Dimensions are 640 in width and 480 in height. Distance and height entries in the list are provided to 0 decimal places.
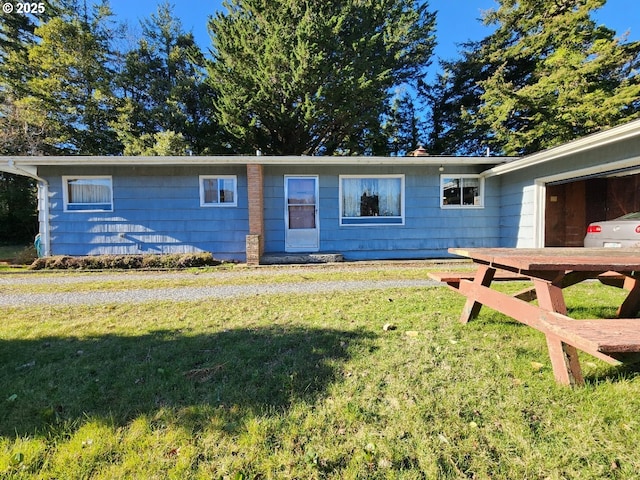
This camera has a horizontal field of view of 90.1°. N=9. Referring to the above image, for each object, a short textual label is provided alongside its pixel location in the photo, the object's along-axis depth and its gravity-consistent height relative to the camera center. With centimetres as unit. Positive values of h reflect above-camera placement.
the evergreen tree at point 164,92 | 1719 +770
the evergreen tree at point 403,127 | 2073 +650
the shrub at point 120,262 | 777 -85
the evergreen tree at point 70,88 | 1631 +732
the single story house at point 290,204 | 847 +64
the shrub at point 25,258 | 938 -90
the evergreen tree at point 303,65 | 1454 +759
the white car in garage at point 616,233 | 585 -17
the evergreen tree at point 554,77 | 1479 +727
